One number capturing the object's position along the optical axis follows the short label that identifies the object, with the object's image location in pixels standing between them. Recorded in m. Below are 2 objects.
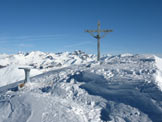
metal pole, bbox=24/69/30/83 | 9.05
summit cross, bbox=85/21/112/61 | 13.57
